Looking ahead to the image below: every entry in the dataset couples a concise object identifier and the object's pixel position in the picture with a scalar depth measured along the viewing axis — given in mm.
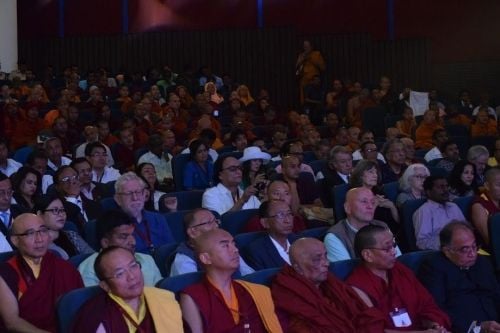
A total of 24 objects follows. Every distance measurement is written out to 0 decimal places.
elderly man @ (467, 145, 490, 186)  7873
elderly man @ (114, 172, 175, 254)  5391
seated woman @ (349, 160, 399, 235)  6195
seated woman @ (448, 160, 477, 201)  6832
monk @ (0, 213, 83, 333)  4059
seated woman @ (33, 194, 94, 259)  4996
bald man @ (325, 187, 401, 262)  5156
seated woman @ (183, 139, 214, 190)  7809
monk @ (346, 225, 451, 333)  4547
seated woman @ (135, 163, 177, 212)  6457
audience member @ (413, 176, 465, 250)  5906
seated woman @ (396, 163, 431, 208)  6551
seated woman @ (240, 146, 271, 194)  7108
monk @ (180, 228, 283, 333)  4035
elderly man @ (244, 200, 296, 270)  5035
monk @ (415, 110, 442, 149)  10828
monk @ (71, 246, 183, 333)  3758
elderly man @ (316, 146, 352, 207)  7102
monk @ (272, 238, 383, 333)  4281
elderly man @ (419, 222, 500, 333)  4812
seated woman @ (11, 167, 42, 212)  5973
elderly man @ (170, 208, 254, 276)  4668
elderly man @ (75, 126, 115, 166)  8531
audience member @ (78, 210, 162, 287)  4598
